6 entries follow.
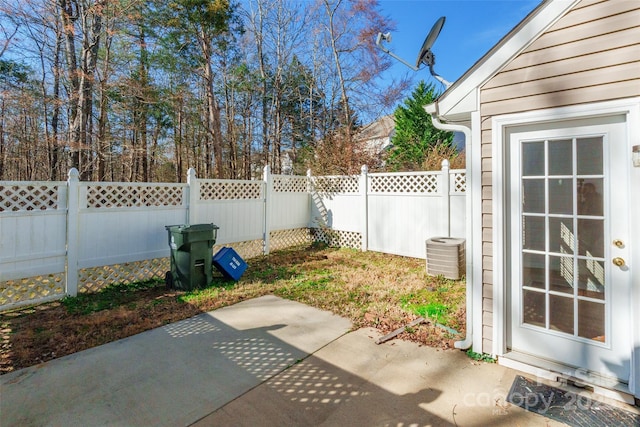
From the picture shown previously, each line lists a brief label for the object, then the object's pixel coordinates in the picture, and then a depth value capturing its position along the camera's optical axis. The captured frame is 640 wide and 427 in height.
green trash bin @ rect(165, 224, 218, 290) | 4.63
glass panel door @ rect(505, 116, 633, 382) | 2.18
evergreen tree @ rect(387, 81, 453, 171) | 14.70
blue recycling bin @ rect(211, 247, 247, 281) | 5.13
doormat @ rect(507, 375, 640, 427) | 1.94
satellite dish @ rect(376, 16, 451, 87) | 3.60
